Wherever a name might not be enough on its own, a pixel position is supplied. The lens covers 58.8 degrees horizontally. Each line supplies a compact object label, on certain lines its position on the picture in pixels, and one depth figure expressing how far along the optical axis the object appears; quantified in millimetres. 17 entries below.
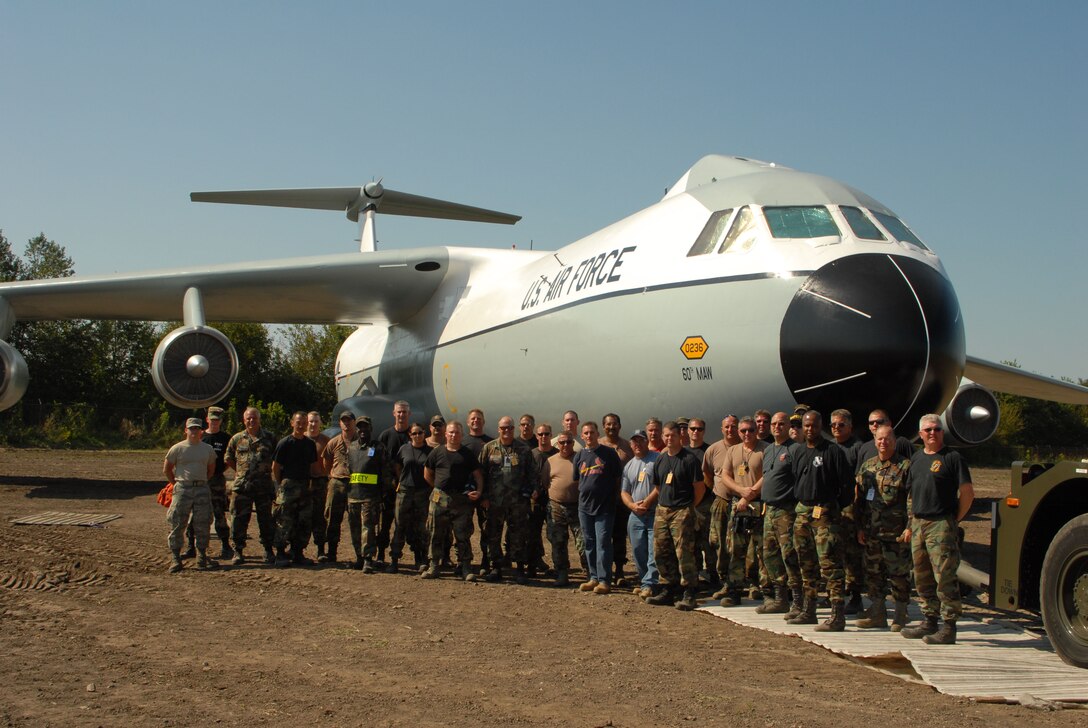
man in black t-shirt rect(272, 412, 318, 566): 9414
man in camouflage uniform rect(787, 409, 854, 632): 6566
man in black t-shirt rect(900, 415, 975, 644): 6035
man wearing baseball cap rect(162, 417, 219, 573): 9070
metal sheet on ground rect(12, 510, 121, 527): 11891
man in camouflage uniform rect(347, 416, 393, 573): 8992
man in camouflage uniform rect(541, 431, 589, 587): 8688
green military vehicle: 5355
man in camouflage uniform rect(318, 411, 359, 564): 9477
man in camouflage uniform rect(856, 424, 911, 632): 6578
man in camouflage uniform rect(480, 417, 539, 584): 8930
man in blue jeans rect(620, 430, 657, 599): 7914
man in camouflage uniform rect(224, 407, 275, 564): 9492
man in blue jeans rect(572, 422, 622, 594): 8180
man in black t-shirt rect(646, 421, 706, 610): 7531
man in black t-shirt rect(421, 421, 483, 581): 8703
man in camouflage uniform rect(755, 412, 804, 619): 6895
